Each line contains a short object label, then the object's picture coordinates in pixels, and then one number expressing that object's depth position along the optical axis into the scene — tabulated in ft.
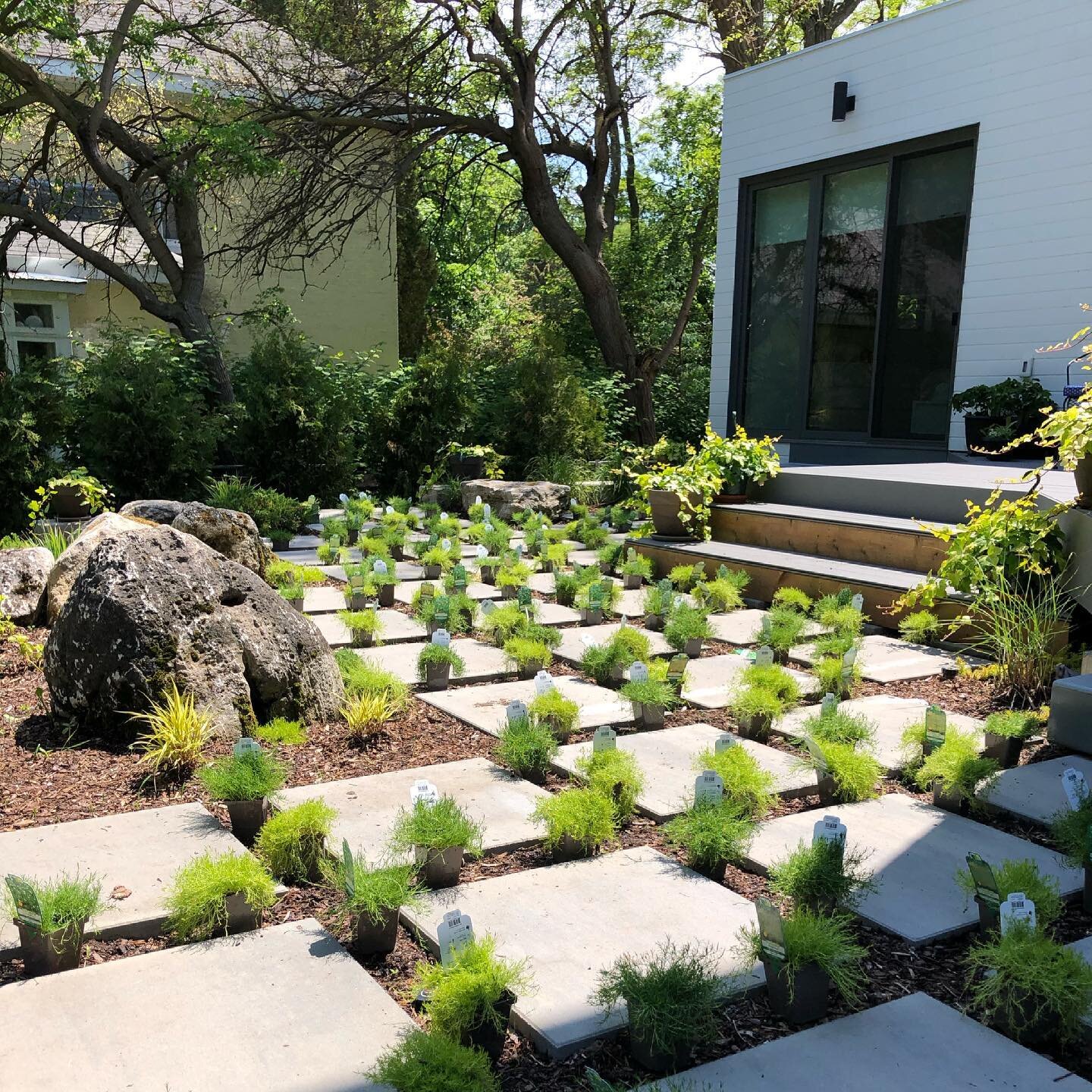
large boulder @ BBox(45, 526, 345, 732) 10.76
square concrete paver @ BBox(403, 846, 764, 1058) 6.21
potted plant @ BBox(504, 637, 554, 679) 14.06
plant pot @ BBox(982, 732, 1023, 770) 10.70
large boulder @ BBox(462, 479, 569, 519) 29.86
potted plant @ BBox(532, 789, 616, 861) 8.44
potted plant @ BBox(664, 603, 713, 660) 15.30
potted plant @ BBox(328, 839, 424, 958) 6.91
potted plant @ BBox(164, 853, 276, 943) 7.06
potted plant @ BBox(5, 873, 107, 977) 6.55
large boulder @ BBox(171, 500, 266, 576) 18.54
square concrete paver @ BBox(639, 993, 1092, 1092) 5.56
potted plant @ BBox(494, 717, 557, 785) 10.21
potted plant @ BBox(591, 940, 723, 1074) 5.72
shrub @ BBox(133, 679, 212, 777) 9.97
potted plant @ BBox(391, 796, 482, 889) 7.84
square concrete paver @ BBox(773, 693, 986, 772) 10.95
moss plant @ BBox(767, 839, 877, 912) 7.38
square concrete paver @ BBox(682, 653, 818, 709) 13.12
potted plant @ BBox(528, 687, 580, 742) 11.33
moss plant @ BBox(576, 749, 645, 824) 9.27
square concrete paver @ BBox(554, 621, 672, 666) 15.35
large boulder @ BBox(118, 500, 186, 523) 19.47
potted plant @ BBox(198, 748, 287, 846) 8.69
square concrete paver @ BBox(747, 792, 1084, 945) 7.48
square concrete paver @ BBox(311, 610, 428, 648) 16.06
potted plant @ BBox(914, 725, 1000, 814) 9.49
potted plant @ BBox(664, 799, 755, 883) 8.25
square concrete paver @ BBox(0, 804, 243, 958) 7.23
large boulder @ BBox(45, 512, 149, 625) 14.62
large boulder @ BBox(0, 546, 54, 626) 15.98
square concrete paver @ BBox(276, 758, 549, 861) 8.70
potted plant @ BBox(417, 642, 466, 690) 13.35
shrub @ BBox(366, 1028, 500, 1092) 5.12
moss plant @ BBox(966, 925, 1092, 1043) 5.94
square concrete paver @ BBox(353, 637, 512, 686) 14.06
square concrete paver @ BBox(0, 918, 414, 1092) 5.53
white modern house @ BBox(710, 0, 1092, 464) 25.76
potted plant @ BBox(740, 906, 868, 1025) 6.23
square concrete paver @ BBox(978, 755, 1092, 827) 9.46
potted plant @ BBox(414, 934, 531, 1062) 5.76
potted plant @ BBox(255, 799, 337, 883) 7.99
